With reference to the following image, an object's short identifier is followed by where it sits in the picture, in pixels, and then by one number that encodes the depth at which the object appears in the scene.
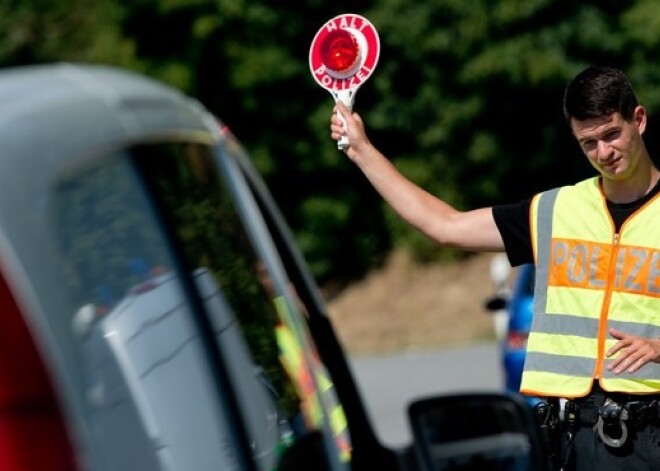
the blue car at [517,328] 22.82
